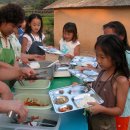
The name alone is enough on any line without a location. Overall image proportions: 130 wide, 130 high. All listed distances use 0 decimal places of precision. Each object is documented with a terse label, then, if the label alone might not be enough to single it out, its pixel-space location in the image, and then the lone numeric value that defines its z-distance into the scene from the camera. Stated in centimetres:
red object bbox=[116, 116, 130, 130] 221
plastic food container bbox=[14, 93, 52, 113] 198
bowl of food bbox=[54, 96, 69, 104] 187
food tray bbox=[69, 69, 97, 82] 246
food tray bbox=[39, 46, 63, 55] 318
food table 181
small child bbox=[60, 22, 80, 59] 409
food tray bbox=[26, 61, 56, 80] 242
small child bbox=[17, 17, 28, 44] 434
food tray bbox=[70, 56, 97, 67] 309
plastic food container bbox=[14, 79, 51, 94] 225
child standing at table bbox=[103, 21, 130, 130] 222
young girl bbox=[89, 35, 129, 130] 196
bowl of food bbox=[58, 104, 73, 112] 176
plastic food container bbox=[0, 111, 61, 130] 158
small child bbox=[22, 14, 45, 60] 392
